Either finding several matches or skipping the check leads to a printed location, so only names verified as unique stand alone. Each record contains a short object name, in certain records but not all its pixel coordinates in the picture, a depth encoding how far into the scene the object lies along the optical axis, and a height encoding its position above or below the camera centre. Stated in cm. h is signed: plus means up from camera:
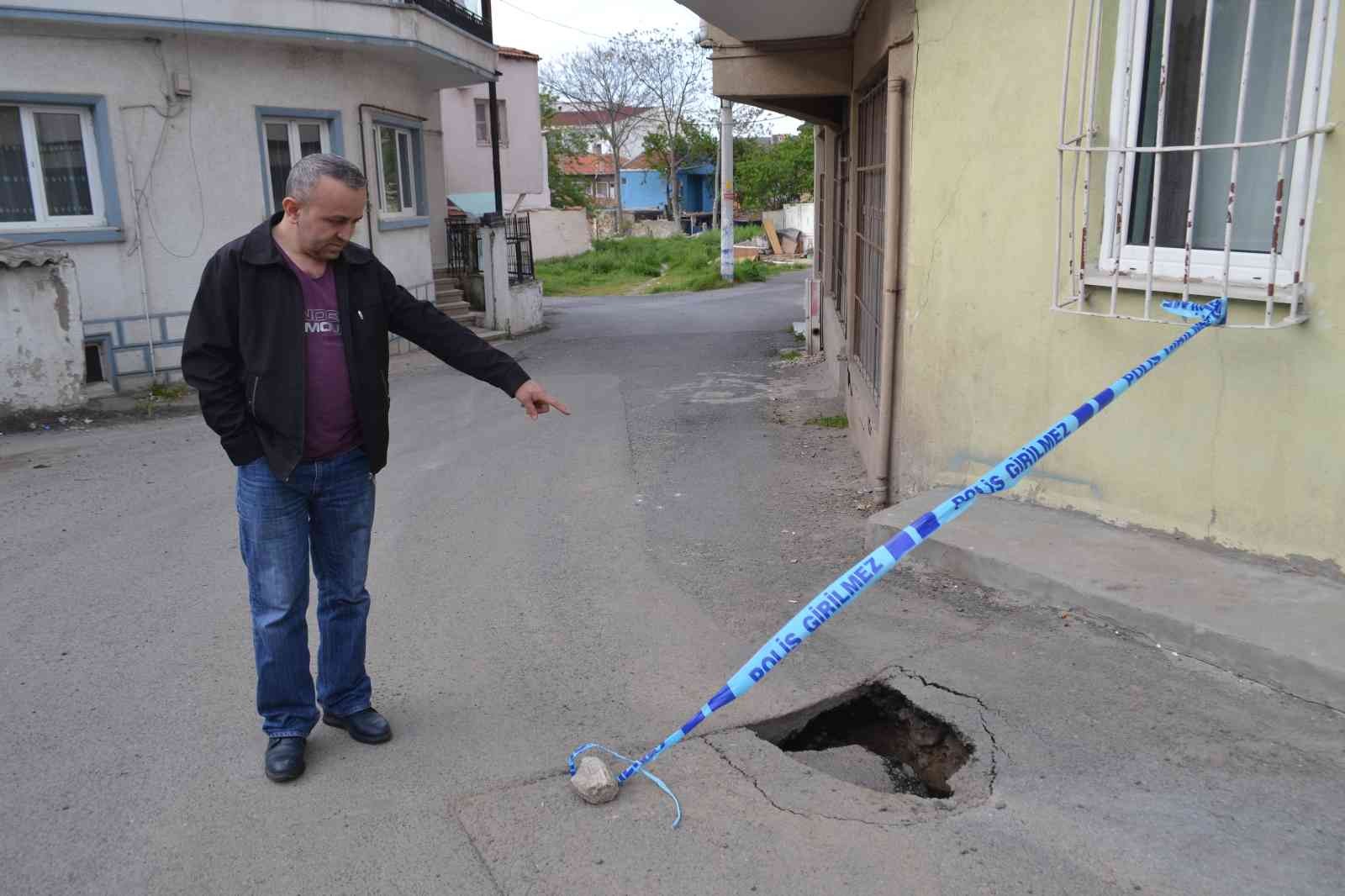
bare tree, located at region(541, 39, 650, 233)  4997 +600
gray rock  321 -173
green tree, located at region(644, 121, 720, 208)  5228 +349
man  331 -61
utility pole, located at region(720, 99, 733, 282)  2491 +47
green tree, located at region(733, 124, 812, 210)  4509 +186
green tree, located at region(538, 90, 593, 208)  4497 +201
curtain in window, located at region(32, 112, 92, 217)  1044 +64
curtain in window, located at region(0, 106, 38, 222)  1021 +55
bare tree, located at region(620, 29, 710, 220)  4934 +633
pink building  2891 +250
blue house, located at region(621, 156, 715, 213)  6006 +168
